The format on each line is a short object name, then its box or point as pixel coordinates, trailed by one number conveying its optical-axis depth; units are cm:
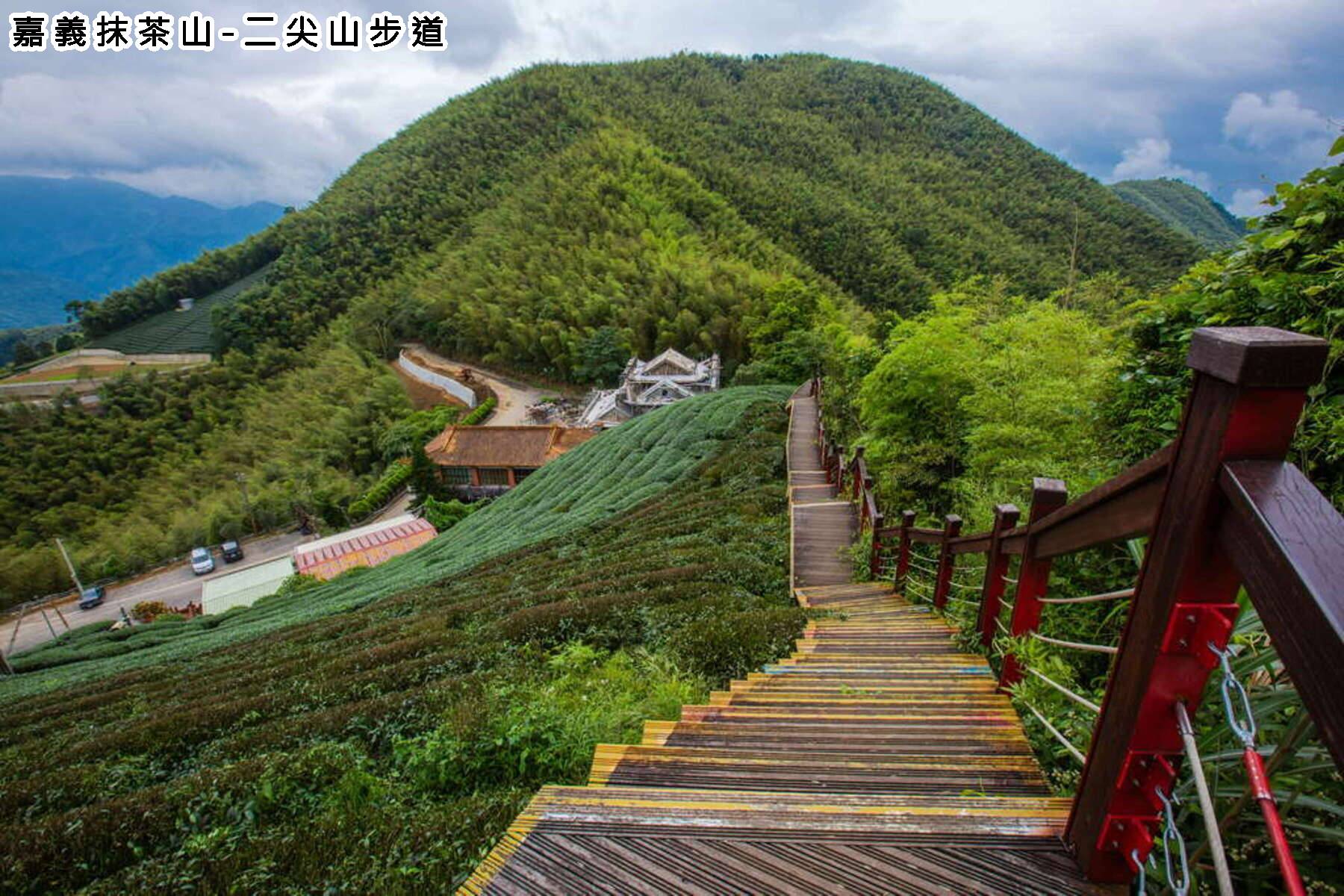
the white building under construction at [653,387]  3288
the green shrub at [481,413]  3572
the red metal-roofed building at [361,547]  2123
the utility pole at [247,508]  2965
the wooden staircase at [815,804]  156
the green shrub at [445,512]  2514
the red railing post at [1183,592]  87
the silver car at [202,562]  2603
